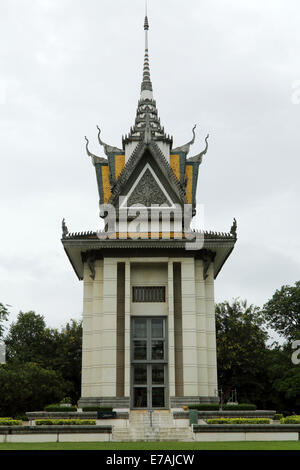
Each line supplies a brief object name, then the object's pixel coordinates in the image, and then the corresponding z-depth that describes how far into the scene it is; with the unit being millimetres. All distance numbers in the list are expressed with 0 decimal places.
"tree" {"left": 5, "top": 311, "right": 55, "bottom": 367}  49125
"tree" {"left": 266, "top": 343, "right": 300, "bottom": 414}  42031
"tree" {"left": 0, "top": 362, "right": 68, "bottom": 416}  37344
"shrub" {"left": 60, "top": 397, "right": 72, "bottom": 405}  33625
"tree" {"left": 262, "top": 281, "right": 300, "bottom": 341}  48094
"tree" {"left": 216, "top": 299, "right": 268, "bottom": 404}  46250
